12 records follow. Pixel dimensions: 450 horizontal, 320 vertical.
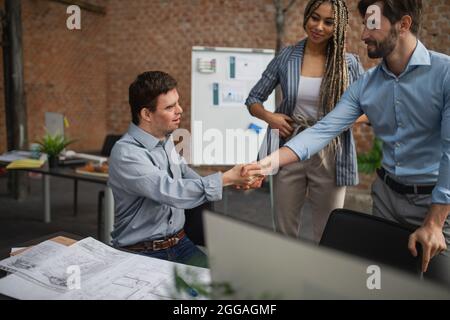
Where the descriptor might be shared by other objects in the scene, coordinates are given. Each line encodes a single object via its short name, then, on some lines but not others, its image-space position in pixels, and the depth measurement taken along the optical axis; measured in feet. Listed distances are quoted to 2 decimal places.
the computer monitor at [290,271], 1.86
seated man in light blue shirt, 5.22
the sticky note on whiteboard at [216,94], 17.01
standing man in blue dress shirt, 4.57
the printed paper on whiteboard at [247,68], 16.80
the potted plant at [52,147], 11.14
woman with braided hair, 6.21
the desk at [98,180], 9.89
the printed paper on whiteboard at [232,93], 16.96
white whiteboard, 16.76
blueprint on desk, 3.28
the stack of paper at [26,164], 10.57
